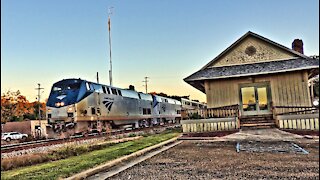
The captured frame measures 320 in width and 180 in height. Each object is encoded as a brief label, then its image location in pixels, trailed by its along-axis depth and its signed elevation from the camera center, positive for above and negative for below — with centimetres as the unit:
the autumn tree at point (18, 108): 3784 +152
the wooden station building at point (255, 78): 1425 +164
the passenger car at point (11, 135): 2850 -170
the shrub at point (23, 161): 700 -107
